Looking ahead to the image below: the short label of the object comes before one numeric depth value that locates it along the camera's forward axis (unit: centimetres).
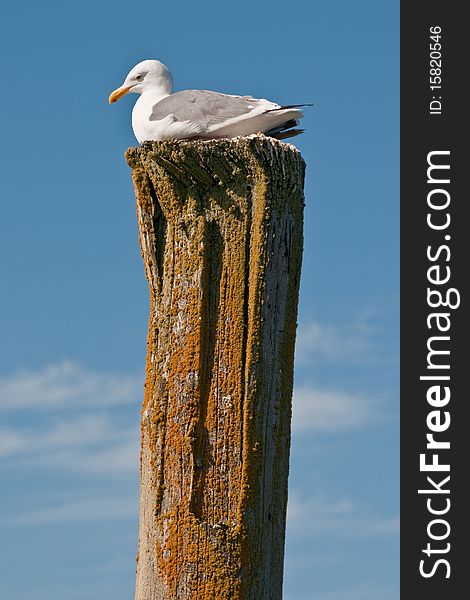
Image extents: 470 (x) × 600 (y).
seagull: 1140
